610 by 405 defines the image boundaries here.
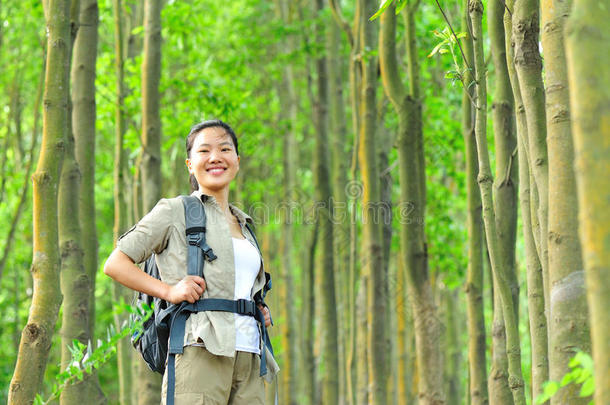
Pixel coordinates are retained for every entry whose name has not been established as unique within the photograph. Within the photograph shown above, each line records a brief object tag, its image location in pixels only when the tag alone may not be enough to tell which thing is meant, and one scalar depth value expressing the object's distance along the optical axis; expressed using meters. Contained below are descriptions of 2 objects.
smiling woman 3.79
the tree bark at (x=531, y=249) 4.44
